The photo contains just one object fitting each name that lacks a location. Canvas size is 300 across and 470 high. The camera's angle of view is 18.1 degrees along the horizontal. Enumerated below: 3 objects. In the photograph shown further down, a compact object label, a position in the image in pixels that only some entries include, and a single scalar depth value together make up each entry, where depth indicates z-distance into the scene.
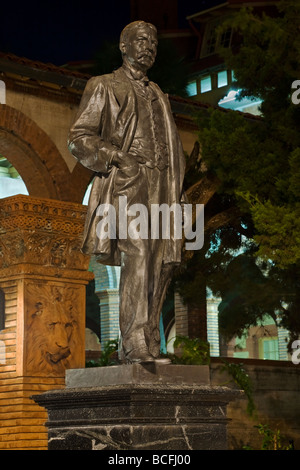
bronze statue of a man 5.25
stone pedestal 4.76
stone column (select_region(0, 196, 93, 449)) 13.20
